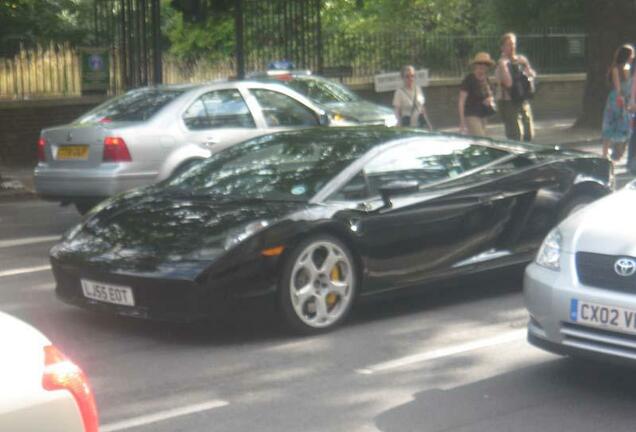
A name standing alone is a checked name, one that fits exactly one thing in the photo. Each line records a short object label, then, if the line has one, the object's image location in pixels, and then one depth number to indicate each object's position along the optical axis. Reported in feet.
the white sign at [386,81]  84.52
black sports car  25.22
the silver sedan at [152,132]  42.55
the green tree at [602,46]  89.76
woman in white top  65.31
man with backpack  55.67
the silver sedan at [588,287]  20.53
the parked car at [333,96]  64.85
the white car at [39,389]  13.10
